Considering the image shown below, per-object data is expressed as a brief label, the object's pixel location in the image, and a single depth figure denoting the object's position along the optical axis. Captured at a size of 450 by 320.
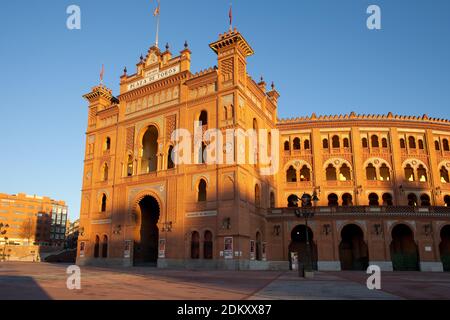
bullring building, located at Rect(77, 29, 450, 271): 35.12
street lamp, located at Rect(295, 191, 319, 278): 20.88
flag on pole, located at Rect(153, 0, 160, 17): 45.03
